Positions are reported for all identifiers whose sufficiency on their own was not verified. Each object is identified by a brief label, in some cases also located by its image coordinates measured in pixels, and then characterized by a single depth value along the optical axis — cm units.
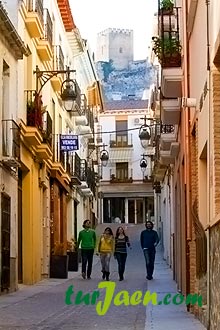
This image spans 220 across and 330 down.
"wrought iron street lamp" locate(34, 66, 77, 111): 2522
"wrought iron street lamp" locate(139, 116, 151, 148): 3496
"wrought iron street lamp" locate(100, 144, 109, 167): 5702
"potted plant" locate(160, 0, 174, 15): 1859
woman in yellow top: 2465
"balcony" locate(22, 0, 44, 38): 2397
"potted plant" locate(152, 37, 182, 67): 1672
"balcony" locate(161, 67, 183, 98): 1658
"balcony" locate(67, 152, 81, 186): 3714
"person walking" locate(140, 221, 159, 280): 2447
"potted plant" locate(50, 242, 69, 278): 2597
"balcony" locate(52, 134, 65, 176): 3081
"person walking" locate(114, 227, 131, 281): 2509
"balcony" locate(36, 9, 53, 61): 2639
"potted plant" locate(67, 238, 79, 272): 3101
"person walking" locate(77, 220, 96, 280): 2522
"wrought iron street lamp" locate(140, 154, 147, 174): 6391
